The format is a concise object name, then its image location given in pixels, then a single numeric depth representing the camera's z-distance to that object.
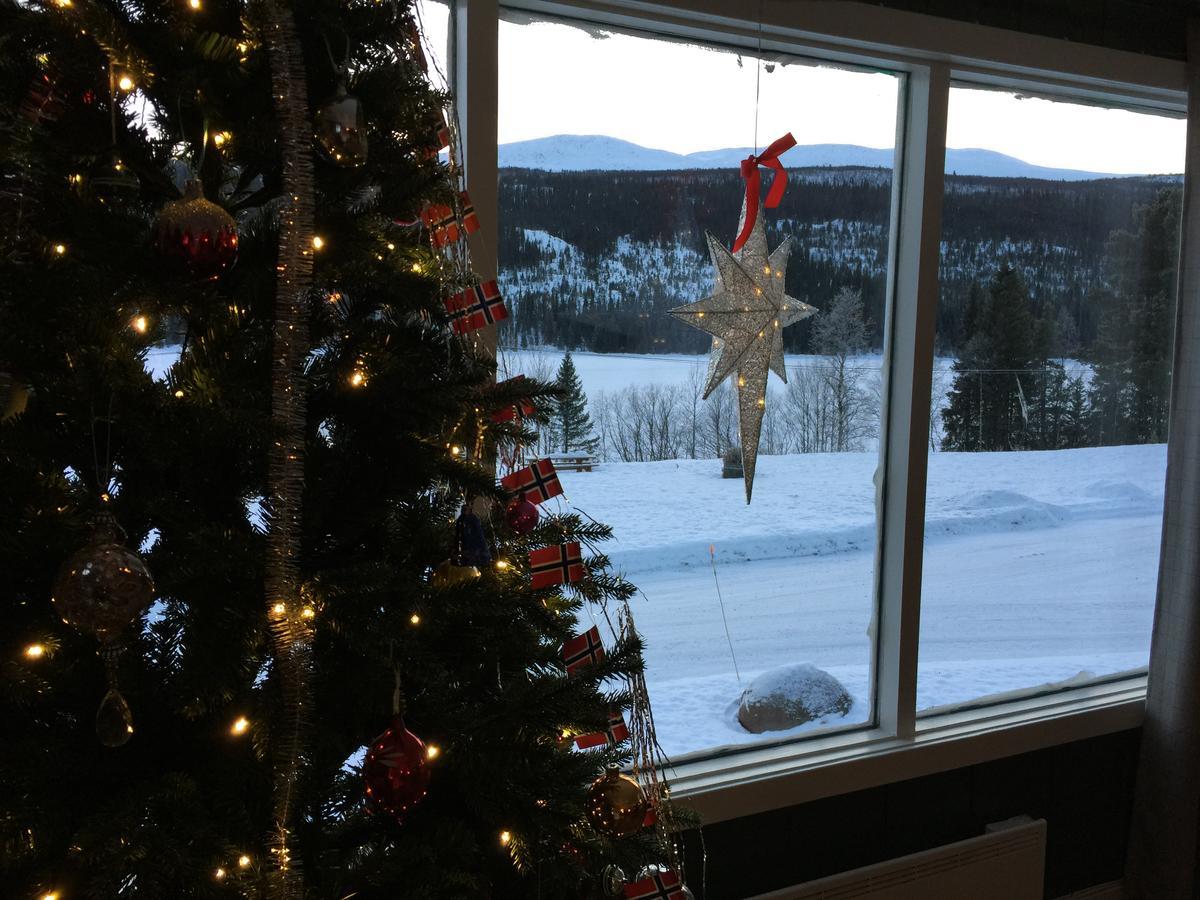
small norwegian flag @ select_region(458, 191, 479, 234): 1.19
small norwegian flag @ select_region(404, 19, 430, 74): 1.01
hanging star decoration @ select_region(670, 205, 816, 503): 1.74
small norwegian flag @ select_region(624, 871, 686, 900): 1.34
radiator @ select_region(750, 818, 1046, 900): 2.06
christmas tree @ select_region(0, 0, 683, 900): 0.76
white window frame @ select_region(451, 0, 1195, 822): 1.94
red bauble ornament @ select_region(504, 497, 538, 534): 1.12
